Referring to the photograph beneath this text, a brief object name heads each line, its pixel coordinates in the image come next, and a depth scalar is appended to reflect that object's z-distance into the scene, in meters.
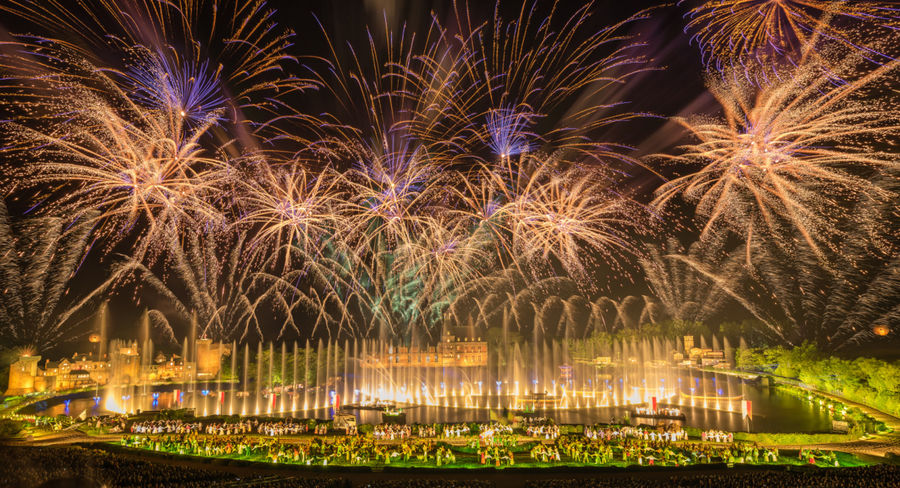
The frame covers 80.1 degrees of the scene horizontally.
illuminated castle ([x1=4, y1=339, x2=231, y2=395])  66.81
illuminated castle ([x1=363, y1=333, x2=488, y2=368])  128.50
